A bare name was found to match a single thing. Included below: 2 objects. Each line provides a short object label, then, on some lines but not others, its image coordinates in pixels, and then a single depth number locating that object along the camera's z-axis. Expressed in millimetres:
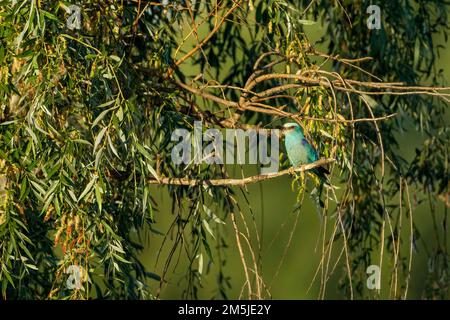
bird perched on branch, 4156
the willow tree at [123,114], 3268
